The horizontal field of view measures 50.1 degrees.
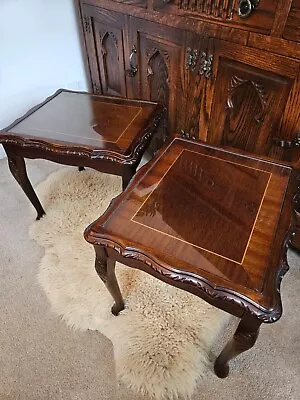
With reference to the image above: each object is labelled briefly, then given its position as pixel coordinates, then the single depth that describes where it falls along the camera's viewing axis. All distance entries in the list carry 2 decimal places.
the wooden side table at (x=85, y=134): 1.10
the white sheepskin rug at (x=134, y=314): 1.01
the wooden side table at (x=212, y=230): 0.71
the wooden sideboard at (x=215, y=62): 0.95
